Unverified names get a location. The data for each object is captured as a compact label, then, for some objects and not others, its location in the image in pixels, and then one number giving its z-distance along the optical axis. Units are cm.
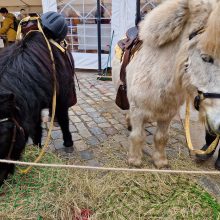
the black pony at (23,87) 197
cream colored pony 208
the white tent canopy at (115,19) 736
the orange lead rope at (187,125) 274
